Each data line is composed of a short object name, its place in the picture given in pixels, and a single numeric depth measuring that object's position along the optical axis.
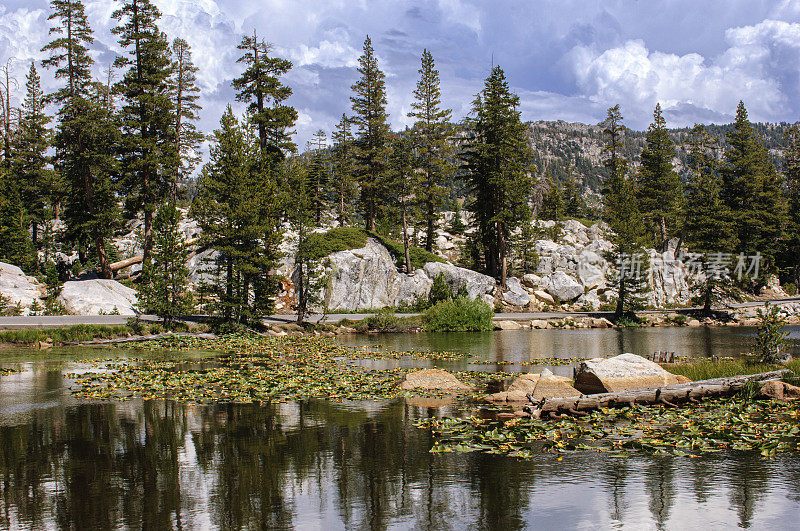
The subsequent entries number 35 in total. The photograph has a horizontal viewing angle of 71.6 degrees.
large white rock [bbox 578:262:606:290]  59.91
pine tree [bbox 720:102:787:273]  64.00
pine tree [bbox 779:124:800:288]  71.82
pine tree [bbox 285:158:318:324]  37.19
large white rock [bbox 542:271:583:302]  56.66
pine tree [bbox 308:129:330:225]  65.89
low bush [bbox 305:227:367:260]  48.94
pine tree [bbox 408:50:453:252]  52.91
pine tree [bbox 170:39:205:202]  58.12
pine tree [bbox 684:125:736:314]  52.40
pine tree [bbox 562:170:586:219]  93.62
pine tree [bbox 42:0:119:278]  43.81
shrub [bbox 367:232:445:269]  53.27
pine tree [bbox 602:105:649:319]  50.84
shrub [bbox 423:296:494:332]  42.47
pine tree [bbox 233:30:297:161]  46.12
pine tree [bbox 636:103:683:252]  69.56
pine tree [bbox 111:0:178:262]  41.12
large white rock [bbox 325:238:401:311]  48.09
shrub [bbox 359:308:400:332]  41.06
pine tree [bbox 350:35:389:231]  53.78
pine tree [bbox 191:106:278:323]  33.56
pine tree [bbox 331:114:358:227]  53.69
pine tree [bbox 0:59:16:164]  60.41
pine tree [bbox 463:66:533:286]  53.62
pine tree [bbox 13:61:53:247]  56.12
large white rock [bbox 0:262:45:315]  35.69
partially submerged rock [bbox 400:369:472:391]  18.22
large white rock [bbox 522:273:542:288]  57.09
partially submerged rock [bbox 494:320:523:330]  44.63
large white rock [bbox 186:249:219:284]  45.47
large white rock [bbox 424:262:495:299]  51.28
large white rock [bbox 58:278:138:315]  36.31
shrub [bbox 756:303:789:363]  19.89
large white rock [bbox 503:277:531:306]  53.69
